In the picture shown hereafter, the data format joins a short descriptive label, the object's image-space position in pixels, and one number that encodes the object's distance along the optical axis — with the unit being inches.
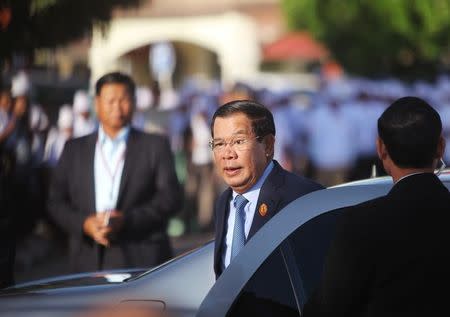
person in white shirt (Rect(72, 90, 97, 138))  922.2
